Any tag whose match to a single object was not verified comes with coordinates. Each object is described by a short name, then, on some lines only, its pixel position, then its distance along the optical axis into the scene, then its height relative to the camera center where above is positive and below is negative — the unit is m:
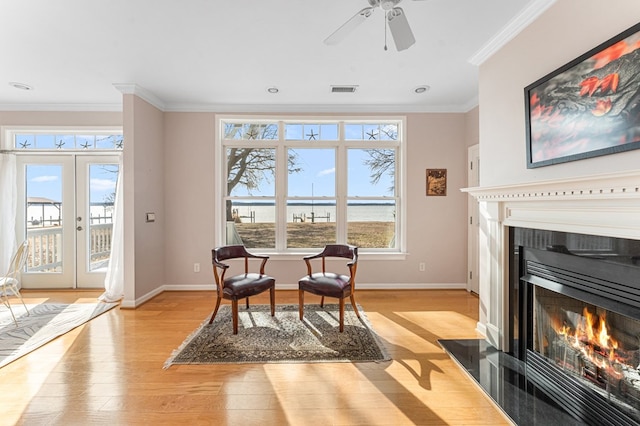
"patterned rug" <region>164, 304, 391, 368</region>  2.45 -1.15
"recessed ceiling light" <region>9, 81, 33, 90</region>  3.56 +1.60
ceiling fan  1.84 +1.21
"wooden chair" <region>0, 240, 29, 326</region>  3.10 -0.61
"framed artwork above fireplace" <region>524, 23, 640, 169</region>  1.52 +0.63
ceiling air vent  3.68 +1.57
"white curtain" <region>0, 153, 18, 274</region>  4.20 +0.14
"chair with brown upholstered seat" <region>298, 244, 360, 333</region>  2.97 -0.71
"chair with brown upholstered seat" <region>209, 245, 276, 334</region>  2.92 -0.69
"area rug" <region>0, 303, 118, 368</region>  2.65 -1.12
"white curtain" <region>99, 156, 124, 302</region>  3.96 -0.56
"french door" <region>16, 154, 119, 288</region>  4.33 +0.07
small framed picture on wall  4.37 +0.47
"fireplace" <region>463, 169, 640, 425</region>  1.56 -0.40
